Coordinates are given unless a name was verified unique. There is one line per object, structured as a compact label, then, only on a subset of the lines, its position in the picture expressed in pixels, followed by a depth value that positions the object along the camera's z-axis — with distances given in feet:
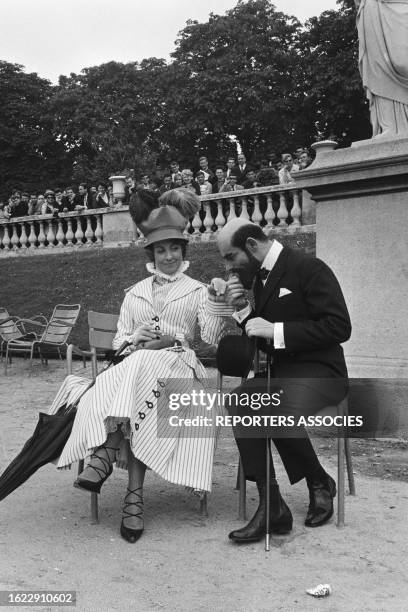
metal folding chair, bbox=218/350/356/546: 11.96
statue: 19.39
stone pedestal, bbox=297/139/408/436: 18.79
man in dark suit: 11.72
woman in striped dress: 11.95
